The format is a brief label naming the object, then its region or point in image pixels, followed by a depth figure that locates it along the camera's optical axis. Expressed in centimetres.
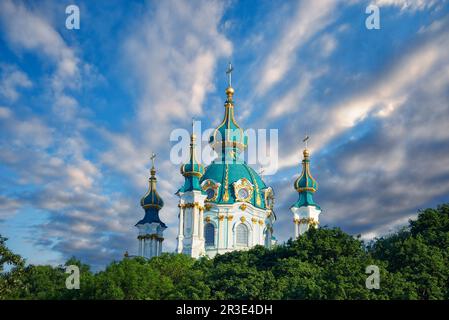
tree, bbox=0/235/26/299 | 3244
